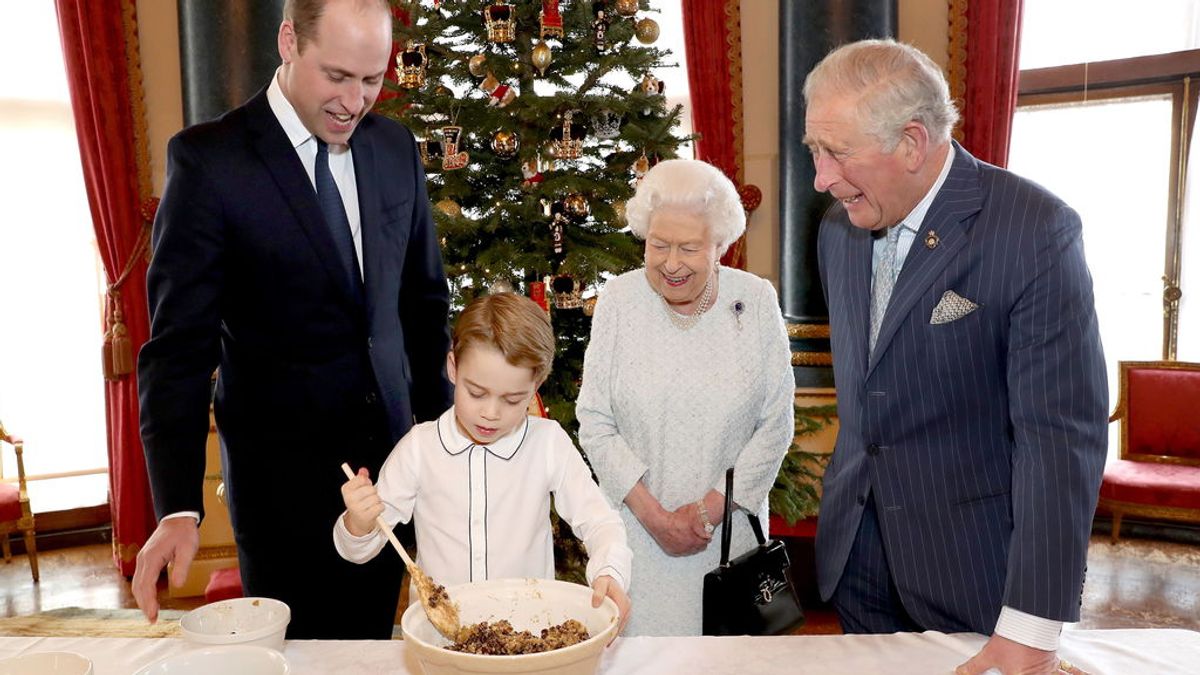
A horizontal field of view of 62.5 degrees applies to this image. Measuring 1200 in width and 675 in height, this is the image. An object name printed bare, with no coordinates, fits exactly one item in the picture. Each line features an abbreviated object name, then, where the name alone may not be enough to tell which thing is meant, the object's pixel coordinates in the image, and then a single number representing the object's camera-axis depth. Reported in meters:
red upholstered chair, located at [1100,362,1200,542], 4.99
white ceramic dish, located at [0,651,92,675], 1.23
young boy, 1.68
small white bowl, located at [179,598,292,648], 1.42
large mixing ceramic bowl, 1.20
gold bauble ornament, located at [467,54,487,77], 3.51
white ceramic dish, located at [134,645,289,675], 1.25
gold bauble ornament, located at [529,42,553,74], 3.41
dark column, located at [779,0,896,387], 5.09
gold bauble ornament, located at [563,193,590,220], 3.47
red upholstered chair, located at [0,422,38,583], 4.81
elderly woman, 2.28
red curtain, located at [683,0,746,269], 5.69
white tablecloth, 1.50
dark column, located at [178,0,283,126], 4.51
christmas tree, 3.47
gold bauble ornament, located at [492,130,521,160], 3.44
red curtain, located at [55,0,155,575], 5.17
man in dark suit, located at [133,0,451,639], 1.74
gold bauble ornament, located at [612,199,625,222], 3.53
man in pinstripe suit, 1.49
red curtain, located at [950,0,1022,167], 5.37
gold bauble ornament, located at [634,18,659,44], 3.53
